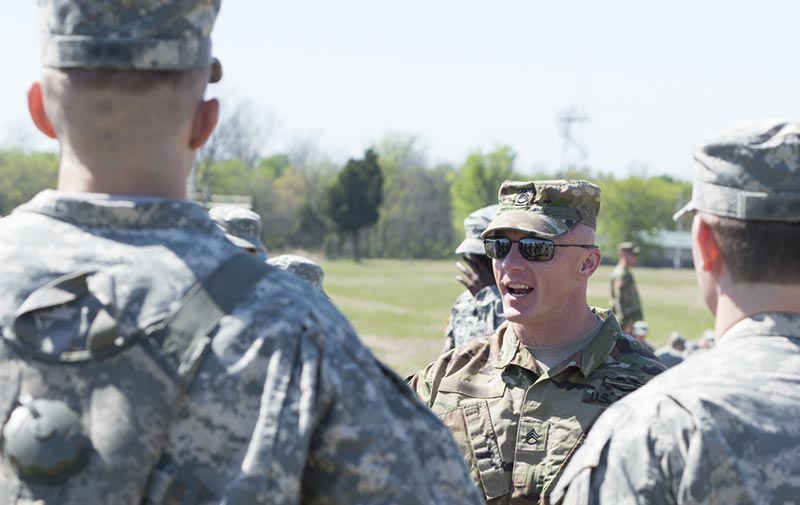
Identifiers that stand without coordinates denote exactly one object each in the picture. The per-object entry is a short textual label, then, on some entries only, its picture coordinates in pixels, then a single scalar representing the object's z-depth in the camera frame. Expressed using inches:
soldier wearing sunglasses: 167.0
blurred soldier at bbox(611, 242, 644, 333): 774.5
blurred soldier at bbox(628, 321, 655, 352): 647.1
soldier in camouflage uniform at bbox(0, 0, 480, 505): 78.2
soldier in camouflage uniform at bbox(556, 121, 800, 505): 94.6
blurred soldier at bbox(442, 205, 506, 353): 269.7
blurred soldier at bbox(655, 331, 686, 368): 450.7
